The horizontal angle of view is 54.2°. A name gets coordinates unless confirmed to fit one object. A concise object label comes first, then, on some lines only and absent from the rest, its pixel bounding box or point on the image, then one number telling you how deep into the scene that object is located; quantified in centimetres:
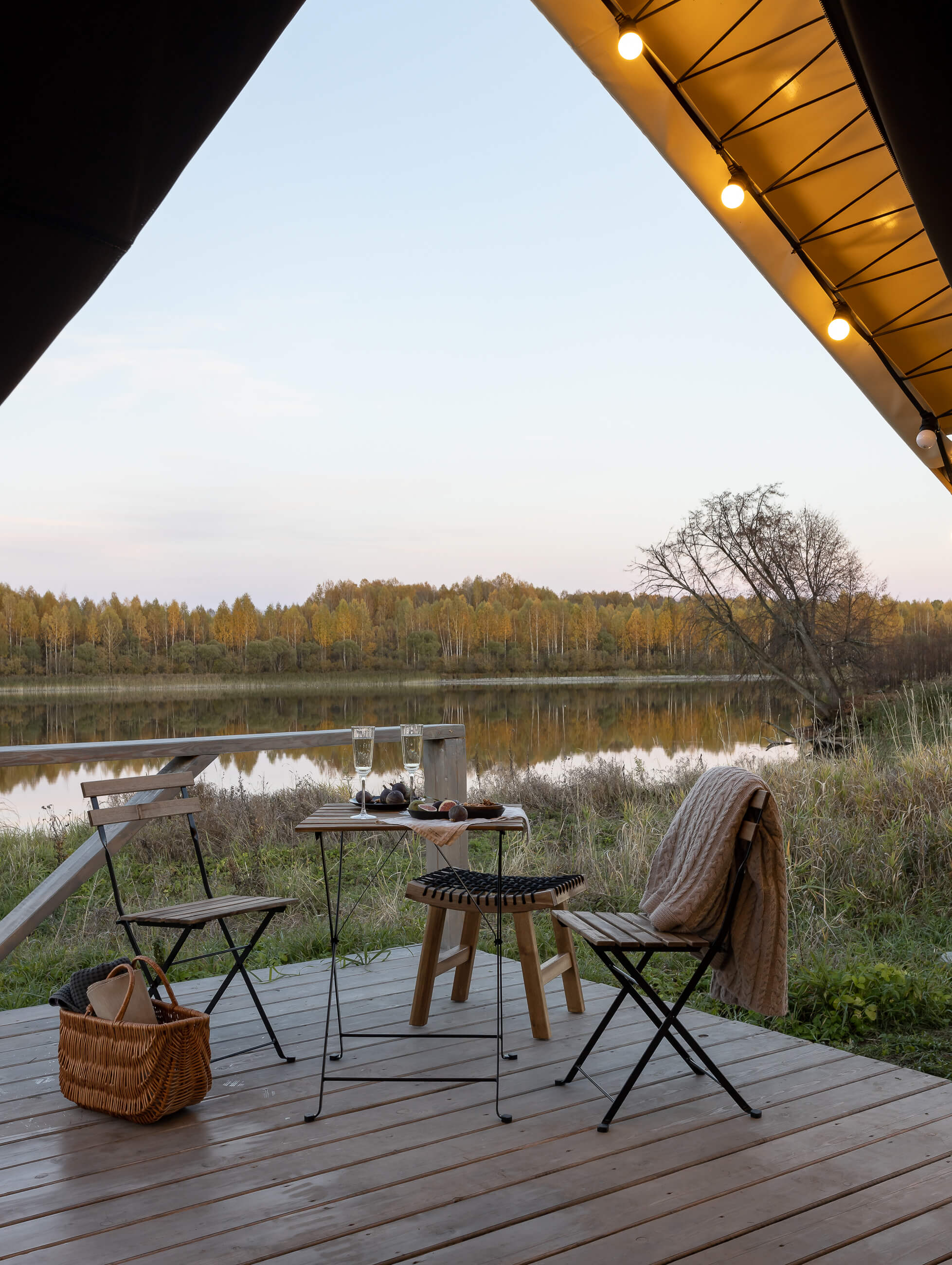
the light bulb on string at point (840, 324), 321
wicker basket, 240
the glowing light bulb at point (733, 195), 279
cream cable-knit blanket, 241
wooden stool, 278
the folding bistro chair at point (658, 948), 238
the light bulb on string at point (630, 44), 237
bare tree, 1098
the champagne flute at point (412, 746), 310
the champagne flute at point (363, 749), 302
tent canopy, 246
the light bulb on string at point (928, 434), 364
